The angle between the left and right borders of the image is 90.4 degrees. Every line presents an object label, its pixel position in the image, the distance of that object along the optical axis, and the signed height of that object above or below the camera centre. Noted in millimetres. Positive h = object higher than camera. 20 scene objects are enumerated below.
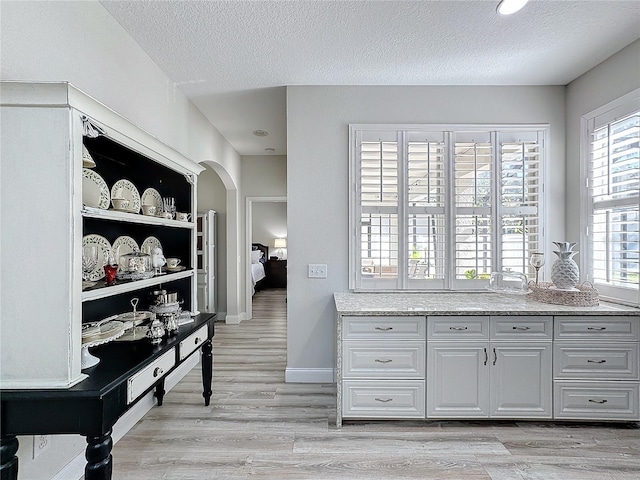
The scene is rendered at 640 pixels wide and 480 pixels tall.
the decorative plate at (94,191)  1770 +278
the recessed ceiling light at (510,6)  1867 +1391
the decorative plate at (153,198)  2373 +304
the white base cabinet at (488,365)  2291 -920
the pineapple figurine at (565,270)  2494 -258
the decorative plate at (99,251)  1890 -82
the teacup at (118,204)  1785 +193
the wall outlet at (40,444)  1560 -1036
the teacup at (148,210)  2047 +182
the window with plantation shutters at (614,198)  2342 +310
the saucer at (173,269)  2373 -233
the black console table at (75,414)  1241 -704
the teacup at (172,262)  2373 -181
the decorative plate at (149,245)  2416 -53
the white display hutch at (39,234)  1260 +17
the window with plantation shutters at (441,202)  2959 +333
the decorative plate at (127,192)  2105 +318
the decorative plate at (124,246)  2145 -56
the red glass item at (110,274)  1720 -197
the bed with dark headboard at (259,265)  7481 -679
